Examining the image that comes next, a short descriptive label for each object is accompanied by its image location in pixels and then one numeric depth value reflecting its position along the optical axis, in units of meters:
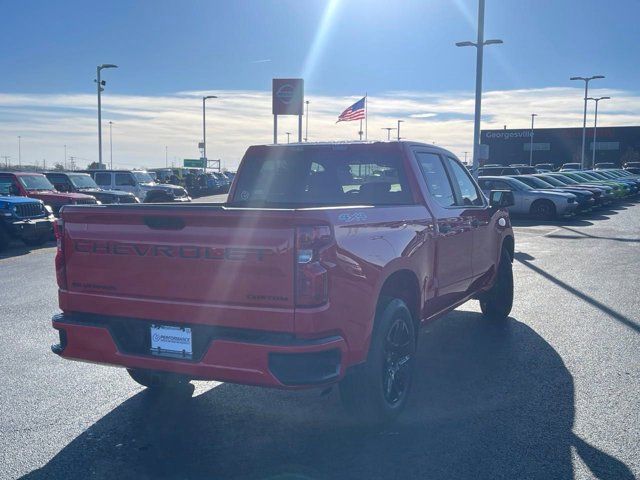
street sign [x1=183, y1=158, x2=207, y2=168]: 73.94
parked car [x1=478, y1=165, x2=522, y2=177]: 36.00
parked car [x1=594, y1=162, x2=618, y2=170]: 63.50
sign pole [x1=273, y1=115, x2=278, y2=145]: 28.91
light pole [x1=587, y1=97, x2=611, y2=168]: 61.32
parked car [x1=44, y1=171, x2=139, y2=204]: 21.34
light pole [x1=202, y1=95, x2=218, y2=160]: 52.64
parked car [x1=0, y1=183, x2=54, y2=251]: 15.47
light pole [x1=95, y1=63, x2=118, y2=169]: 34.94
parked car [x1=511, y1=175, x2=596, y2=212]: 25.16
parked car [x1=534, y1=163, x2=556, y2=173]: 57.28
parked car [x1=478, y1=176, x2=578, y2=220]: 23.41
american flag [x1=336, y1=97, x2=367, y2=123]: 25.86
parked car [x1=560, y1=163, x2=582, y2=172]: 60.03
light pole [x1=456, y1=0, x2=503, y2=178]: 20.78
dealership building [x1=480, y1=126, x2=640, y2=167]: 85.69
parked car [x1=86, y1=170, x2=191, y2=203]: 27.00
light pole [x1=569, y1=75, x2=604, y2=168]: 50.84
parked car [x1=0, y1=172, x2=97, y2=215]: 17.78
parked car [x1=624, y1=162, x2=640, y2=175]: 62.57
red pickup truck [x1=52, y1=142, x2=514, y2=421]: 3.88
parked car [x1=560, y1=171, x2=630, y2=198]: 32.12
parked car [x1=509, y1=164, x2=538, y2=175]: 39.29
